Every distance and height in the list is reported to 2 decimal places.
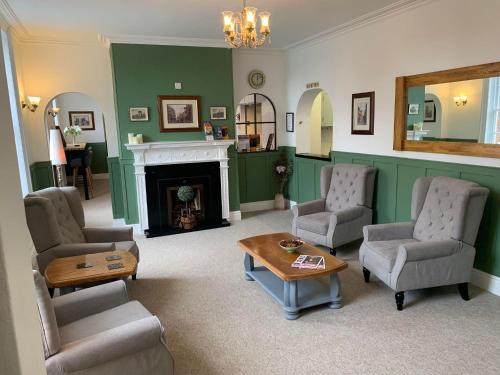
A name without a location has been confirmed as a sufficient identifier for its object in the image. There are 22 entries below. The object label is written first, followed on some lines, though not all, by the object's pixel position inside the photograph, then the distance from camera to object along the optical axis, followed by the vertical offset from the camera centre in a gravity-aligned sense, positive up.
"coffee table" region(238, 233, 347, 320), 3.16 -1.41
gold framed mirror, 3.46 +0.09
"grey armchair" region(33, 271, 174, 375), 1.88 -1.18
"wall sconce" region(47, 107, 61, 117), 9.33 +0.50
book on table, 3.24 -1.22
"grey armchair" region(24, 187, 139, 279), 3.18 -0.95
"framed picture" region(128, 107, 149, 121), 5.60 +0.22
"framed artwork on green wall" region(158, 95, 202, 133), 5.80 +0.23
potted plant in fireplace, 5.72 -1.30
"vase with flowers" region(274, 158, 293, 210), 6.91 -0.93
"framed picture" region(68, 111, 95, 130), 10.70 +0.32
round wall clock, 6.59 +0.82
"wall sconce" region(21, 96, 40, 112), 5.29 +0.40
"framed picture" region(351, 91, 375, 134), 4.88 +0.13
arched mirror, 6.91 -0.02
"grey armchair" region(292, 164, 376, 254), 4.45 -1.09
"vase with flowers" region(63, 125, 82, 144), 9.62 -0.01
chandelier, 3.20 +0.87
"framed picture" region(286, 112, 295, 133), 6.74 +0.05
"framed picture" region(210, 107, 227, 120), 6.12 +0.22
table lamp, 4.54 -0.21
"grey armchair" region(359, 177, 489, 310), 3.20 -1.13
